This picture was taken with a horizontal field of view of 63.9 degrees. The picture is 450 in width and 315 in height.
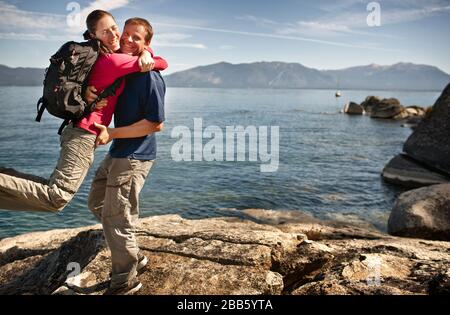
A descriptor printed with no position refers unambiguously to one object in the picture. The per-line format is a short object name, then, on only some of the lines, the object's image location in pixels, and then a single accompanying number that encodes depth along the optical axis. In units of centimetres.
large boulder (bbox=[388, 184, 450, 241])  1164
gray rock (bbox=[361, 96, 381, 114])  7999
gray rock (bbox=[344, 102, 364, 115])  8138
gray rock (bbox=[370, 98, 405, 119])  7012
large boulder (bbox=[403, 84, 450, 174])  2159
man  455
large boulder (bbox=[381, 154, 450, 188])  2125
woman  429
